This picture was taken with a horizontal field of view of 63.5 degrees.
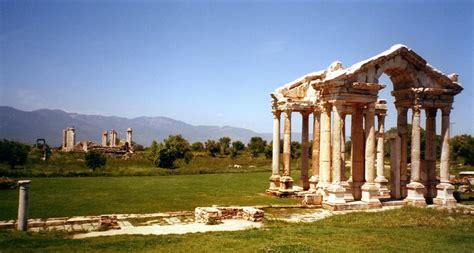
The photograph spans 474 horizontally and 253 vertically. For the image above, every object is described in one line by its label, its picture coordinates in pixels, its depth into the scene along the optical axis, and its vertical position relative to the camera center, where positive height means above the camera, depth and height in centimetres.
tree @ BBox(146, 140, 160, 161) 5272 -57
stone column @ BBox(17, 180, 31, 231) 1375 -250
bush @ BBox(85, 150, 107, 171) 4531 -168
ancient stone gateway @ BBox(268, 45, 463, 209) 1936 +150
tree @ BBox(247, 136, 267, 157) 7606 +64
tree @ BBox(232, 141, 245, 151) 8575 +81
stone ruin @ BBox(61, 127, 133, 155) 7581 +8
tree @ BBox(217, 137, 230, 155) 8162 +77
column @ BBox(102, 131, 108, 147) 8844 +188
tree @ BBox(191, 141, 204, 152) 8851 +24
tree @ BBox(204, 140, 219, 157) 7978 +4
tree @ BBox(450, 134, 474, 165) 5409 +66
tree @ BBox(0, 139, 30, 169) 4588 -117
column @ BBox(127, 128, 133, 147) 8800 +245
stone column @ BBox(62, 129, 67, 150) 8388 +140
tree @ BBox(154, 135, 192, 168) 5119 -90
